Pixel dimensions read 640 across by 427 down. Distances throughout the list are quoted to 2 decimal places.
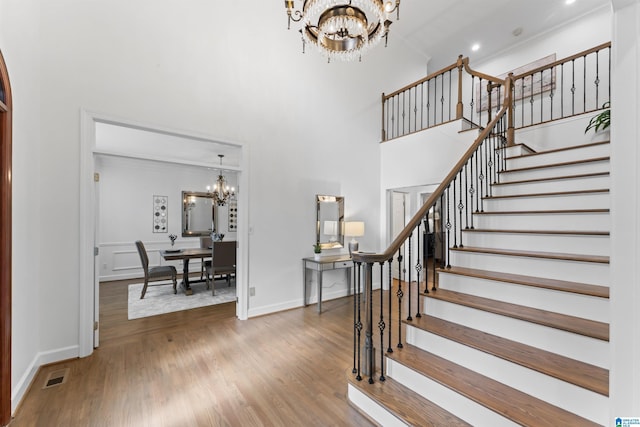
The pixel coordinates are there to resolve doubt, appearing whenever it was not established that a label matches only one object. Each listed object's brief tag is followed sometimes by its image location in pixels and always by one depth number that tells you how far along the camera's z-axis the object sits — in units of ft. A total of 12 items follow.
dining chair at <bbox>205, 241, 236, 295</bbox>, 16.62
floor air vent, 7.61
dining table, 16.81
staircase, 5.08
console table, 13.41
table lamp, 15.30
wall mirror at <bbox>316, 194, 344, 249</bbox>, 15.01
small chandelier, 22.35
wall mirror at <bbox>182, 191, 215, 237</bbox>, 24.49
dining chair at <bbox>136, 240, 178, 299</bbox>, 15.89
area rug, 13.88
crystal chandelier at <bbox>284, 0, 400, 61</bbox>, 7.57
